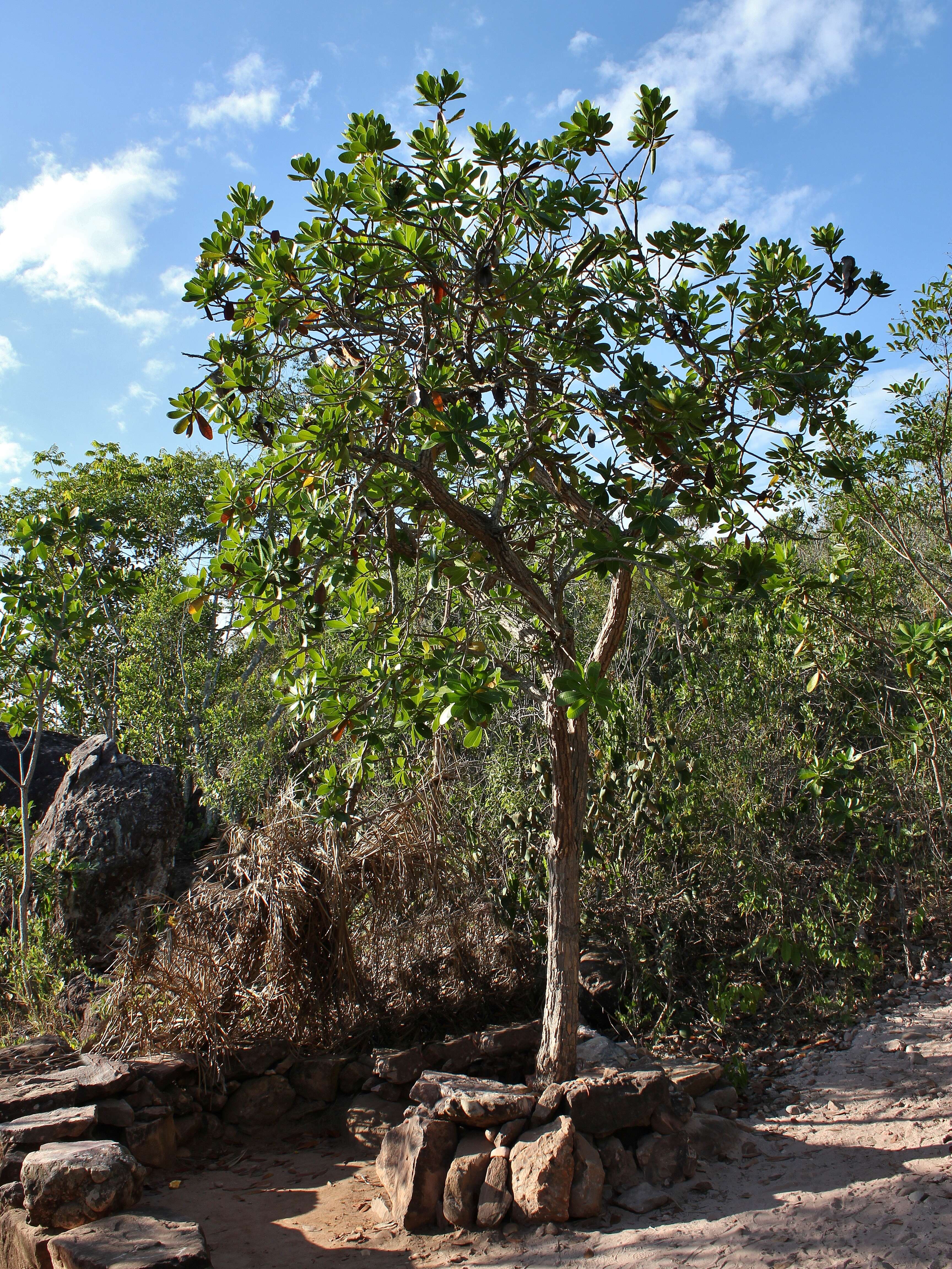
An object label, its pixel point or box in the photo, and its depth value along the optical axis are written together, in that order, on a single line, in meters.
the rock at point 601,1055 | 4.86
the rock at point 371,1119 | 4.88
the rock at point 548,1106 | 3.92
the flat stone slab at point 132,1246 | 3.10
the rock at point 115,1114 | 4.47
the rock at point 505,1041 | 5.09
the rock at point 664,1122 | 3.96
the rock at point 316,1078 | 5.17
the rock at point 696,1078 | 4.54
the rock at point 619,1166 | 3.79
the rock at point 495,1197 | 3.65
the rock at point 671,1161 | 3.82
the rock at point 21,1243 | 3.42
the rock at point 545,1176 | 3.59
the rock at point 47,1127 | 4.00
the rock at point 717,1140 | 4.05
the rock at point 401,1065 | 5.02
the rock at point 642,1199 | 3.64
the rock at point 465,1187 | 3.73
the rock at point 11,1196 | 3.79
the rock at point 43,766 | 10.08
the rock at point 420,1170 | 3.79
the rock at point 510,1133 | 3.85
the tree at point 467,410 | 3.42
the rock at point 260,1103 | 5.05
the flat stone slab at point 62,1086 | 4.37
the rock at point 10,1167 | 3.90
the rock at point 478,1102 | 3.92
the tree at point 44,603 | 7.10
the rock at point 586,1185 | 3.61
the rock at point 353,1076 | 5.23
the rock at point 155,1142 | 4.51
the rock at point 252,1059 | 5.12
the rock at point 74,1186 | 3.54
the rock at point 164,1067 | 4.84
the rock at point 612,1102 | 3.88
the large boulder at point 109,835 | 7.63
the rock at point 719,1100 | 4.52
